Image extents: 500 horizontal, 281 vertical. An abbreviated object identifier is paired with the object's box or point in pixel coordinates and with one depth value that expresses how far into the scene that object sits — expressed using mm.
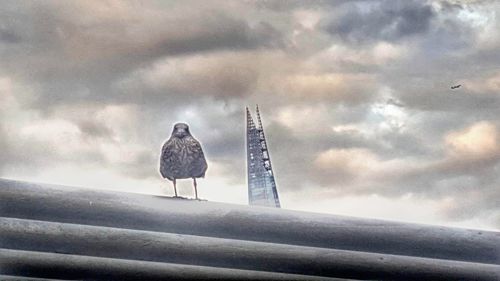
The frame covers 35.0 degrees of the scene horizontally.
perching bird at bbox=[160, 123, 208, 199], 5336
